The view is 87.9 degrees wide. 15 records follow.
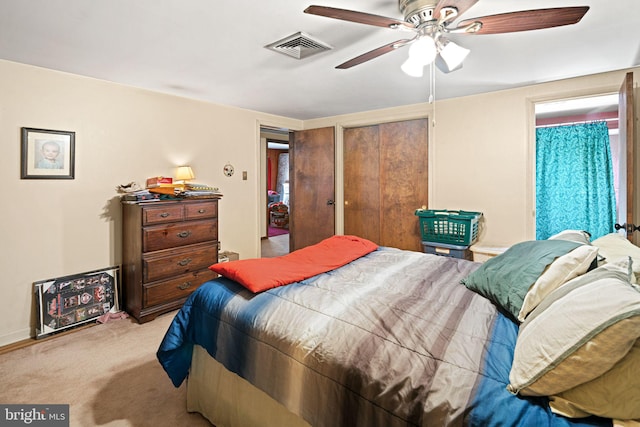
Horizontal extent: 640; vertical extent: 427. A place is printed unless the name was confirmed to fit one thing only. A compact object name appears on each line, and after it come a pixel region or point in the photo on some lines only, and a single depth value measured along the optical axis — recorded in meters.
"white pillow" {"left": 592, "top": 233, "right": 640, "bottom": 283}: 1.57
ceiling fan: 1.48
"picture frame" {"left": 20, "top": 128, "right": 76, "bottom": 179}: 2.73
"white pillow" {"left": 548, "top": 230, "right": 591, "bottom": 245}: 1.91
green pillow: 1.36
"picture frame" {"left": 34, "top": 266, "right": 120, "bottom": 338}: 2.79
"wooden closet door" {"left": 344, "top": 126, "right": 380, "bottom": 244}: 4.62
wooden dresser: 3.04
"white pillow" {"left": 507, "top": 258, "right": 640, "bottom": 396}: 0.83
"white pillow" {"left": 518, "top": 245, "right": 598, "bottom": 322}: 1.35
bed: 0.96
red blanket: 1.77
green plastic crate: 3.44
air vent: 2.23
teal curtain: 4.12
